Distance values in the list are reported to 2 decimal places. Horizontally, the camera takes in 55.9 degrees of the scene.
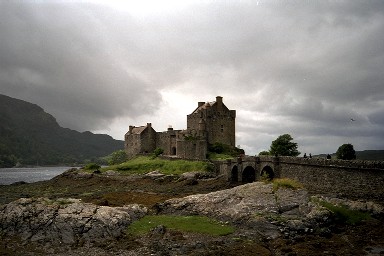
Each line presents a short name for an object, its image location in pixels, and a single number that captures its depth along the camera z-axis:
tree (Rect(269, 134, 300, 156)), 69.25
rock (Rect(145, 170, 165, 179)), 67.75
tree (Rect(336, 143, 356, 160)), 55.21
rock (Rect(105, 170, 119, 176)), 74.74
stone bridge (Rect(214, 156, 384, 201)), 32.25
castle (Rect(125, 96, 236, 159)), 78.64
